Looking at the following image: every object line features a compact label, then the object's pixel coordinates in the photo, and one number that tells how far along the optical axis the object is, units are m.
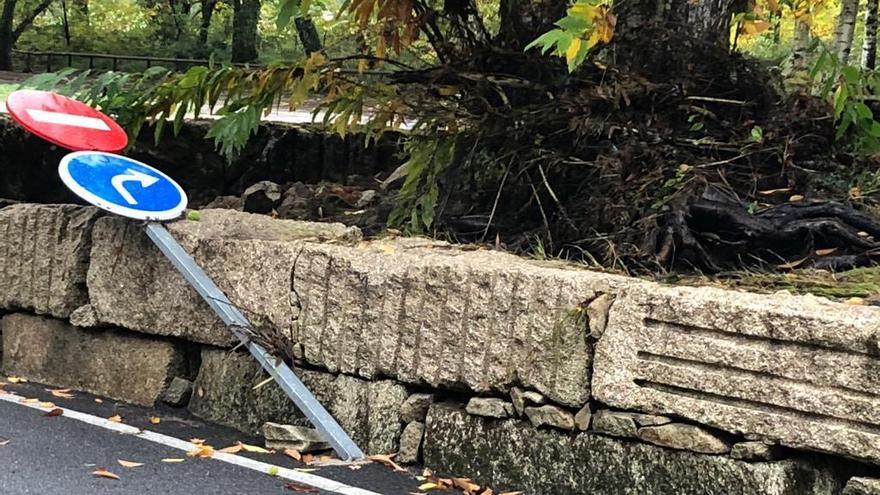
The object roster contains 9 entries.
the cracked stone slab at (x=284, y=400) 4.45
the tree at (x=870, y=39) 14.07
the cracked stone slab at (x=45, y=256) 5.48
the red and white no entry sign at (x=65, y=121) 4.89
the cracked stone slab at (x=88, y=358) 5.23
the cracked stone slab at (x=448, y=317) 3.95
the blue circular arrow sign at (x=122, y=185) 4.68
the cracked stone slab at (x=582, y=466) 3.50
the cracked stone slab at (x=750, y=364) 3.35
